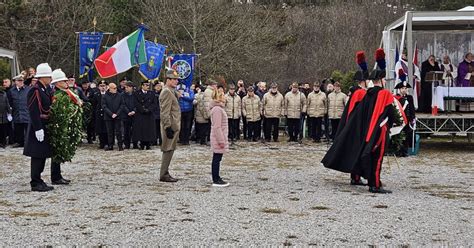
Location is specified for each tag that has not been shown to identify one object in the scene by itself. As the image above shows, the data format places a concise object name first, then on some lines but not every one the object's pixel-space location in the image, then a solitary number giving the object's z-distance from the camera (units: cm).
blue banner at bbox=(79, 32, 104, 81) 1669
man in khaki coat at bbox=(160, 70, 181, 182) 1064
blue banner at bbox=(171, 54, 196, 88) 1942
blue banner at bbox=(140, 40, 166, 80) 1751
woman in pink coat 1036
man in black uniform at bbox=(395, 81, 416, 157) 1513
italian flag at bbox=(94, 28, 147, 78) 1534
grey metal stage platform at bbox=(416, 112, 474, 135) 1658
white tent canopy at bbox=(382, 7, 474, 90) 1622
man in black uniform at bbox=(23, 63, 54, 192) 970
